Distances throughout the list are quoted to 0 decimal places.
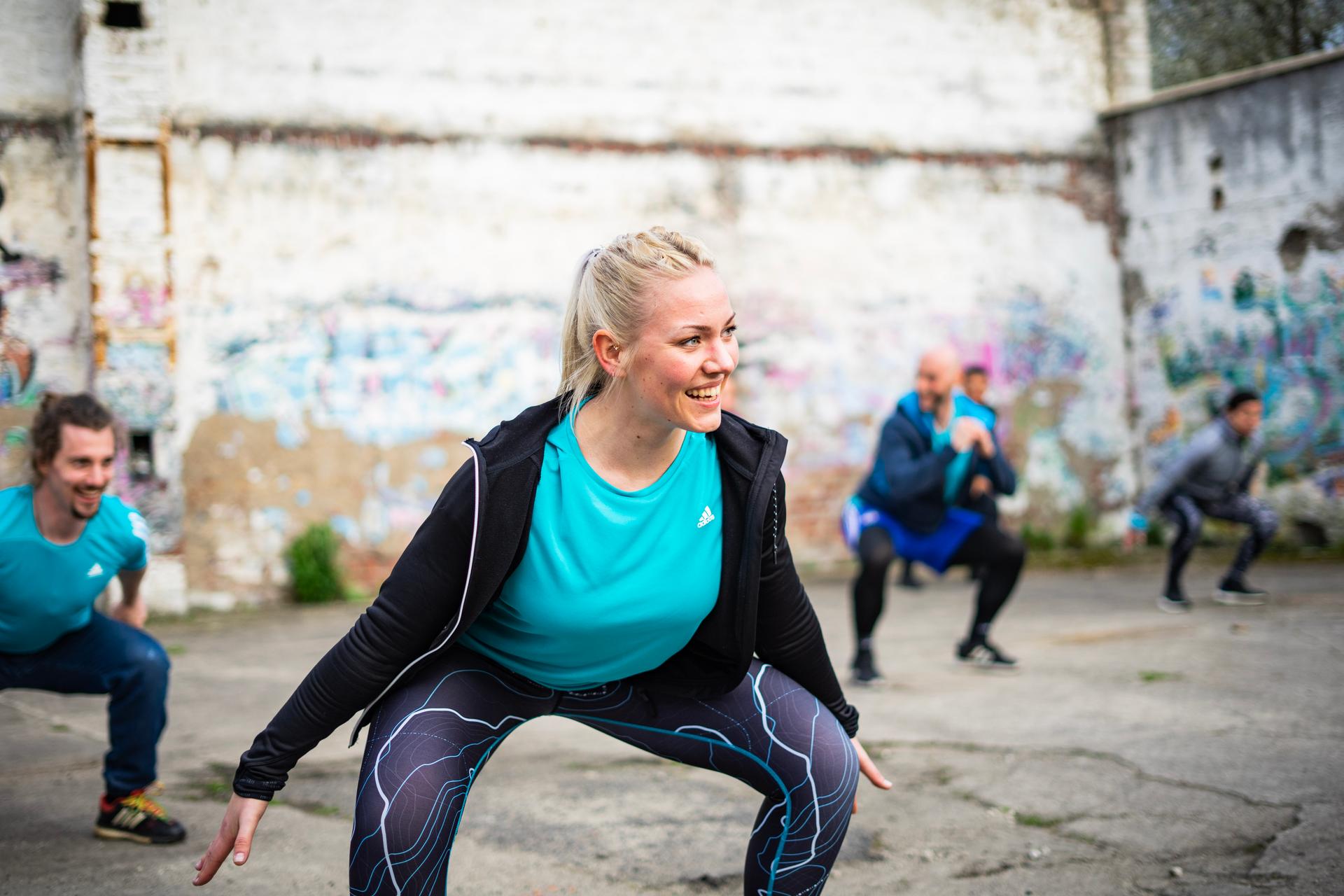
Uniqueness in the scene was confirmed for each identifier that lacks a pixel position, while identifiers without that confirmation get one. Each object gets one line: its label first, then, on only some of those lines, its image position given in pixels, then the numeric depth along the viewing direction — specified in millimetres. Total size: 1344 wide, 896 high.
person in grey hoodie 8594
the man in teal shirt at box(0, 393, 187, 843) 3930
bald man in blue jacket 6340
